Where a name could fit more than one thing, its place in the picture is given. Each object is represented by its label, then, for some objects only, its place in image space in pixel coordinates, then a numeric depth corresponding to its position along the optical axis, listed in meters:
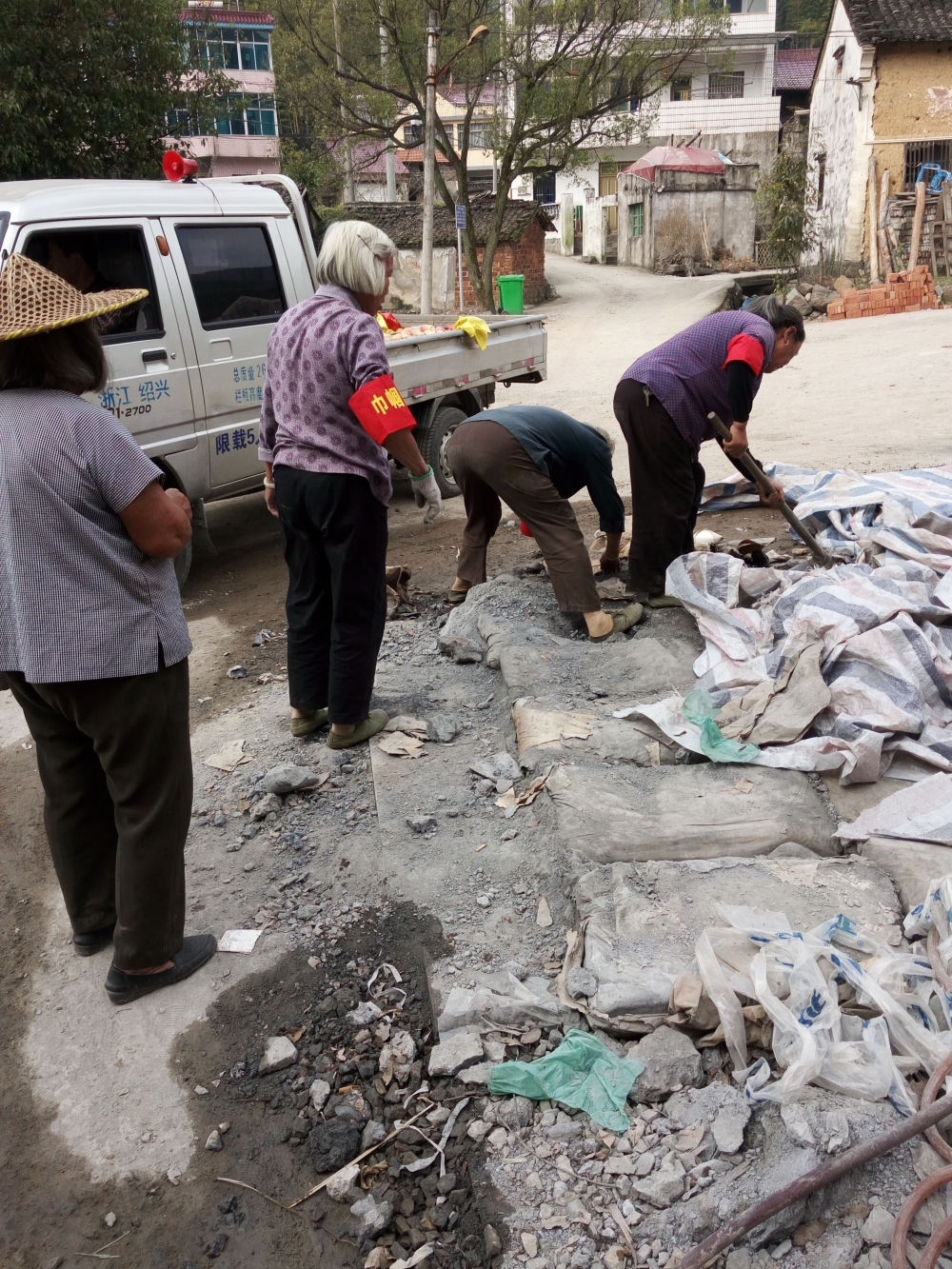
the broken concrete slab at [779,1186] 1.88
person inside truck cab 4.92
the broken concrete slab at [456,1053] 2.38
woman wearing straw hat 2.20
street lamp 17.14
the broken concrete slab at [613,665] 4.07
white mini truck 5.10
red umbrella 28.84
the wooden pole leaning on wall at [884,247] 18.75
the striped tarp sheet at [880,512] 4.77
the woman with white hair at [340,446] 3.38
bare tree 19.70
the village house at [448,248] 21.84
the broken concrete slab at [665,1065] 2.22
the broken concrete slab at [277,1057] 2.52
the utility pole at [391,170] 24.06
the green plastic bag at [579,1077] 2.22
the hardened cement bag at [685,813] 3.01
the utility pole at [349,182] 24.59
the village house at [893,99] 19.55
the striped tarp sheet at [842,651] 3.37
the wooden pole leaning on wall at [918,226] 18.00
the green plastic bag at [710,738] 3.40
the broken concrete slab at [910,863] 2.76
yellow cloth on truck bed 7.17
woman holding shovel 4.38
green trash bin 16.41
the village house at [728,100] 37.03
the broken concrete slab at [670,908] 2.41
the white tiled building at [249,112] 27.84
